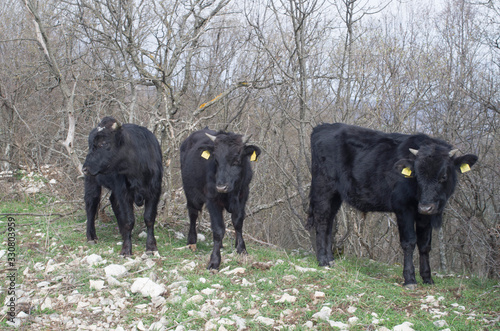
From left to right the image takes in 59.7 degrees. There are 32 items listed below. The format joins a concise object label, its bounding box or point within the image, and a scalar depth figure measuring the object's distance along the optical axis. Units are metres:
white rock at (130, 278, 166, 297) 4.77
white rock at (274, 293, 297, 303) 4.57
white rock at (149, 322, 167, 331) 4.04
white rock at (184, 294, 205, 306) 4.54
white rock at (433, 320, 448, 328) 4.15
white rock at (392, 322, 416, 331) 4.02
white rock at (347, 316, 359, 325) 4.12
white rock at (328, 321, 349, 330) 4.01
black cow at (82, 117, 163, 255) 6.69
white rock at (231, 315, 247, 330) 4.03
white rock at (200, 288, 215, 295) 4.83
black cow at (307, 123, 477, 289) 5.73
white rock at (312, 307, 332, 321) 4.18
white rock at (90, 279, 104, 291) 4.90
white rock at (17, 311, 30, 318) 4.20
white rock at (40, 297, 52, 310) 4.40
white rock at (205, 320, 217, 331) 4.00
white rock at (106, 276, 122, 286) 5.01
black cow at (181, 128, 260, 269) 6.14
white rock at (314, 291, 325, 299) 4.72
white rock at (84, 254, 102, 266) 5.83
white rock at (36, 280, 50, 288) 5.02
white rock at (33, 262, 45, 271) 5.73
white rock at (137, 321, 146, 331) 4.05
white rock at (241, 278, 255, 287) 5.09
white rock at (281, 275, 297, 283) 5.22
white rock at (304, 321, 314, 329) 4.04
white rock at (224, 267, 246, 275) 5.57
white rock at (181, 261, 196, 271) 5.81
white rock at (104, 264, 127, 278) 5.28
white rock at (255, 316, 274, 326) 4.07
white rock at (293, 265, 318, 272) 5.68
